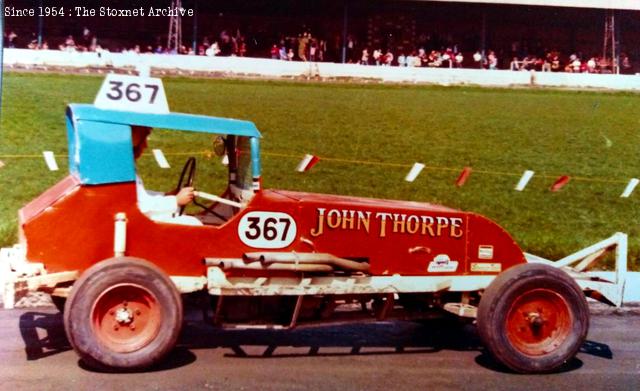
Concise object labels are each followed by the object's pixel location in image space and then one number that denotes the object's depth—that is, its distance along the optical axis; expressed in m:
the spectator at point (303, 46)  21.01
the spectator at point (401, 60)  22.94
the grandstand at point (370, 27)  17.14
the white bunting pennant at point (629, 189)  14.98
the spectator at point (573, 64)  22.66
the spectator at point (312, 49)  21.33
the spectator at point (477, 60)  25.48
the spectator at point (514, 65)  24.47
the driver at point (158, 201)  6.62
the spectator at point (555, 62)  24.51
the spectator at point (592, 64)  22.30
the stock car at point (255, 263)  6.25
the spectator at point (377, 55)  22.97
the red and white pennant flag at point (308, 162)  12.84
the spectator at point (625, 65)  20.20
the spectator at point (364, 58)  22.43
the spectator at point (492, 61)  25.27
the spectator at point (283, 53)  20.02
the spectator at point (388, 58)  23.00
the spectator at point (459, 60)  24.81
